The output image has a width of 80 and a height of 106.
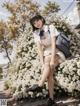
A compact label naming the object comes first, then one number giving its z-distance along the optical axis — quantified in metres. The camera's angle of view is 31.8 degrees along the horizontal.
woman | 2.23
